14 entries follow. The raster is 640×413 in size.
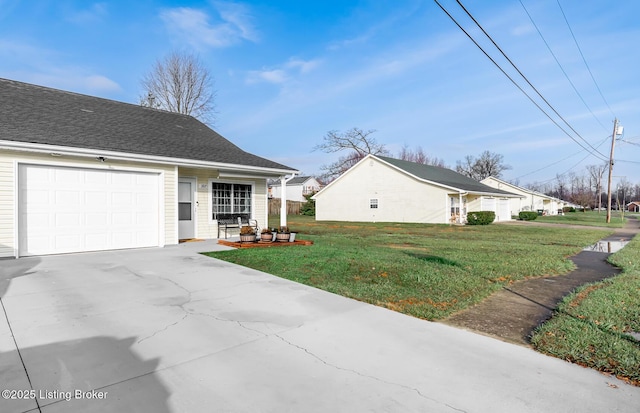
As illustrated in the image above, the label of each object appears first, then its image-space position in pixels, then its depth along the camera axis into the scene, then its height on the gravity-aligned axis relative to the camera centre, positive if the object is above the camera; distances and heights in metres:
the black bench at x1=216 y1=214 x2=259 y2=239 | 12.30 -0.56
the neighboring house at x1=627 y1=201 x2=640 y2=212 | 100.68 -0.60
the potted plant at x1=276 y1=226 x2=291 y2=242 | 10.88 -0.93
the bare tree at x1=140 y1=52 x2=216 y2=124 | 26.25 +9.70
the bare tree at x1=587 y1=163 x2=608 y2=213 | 87.86 +8.53
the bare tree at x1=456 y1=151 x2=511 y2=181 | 64.94 +7.91
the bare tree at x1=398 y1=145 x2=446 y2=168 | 59.81 +9.14
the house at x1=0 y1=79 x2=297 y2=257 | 7.93 +0.90
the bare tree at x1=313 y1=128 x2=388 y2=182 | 45.19 +8.62
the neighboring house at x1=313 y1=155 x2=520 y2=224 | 24.64 +0.87
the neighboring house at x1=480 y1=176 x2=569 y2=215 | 45.19 +0.69
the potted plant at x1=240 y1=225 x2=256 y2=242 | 10.41 -0.88
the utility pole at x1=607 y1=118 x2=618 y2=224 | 28.12 +5.77
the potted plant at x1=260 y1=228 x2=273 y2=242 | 10.70 -0.94
